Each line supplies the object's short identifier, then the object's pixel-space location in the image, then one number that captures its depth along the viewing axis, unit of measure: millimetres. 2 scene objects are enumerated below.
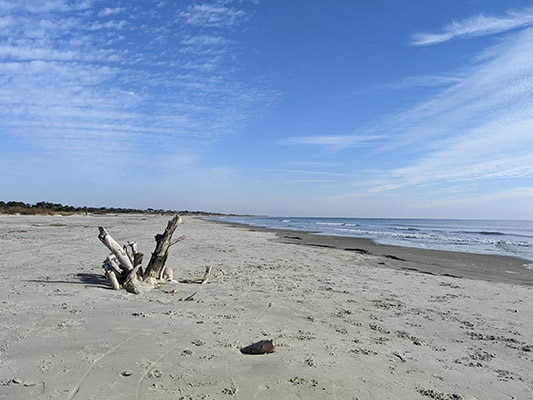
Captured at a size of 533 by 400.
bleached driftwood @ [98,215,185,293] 8461
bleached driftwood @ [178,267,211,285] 9595
